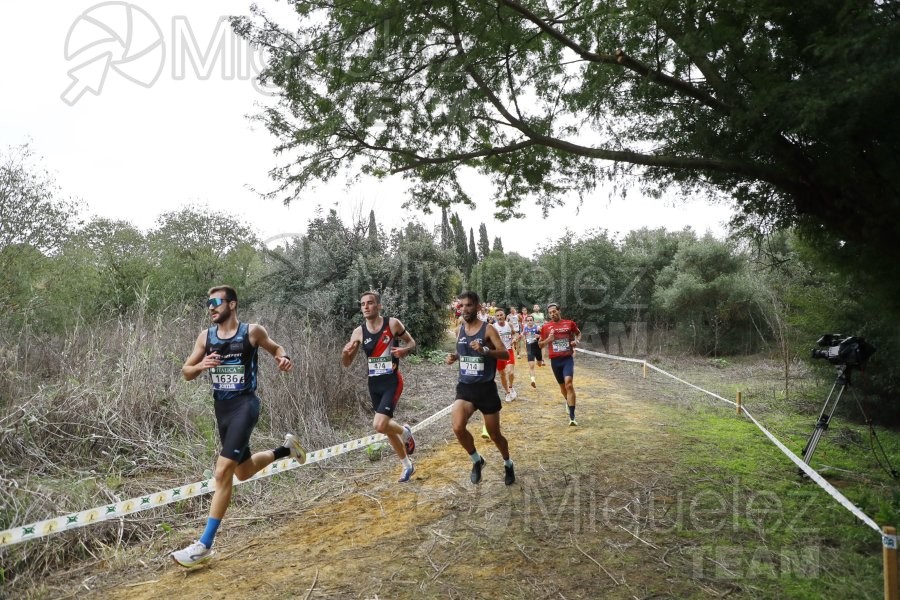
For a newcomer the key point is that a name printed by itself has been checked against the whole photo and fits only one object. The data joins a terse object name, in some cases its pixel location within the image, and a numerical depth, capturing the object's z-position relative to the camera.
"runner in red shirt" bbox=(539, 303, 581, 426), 8.96
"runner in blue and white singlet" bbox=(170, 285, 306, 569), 4.25
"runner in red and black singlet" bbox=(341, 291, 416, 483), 6.03
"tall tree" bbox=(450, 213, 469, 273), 20.17
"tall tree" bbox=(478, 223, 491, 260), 63.69
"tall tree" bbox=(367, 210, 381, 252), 18.08
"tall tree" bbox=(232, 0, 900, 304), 3.49
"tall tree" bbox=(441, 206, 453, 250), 19.42
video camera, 5.15
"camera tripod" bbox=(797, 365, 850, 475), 5.37
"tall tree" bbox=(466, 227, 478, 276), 59.21
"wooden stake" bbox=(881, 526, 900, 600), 2.57
